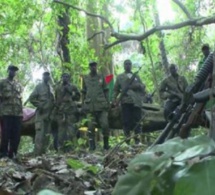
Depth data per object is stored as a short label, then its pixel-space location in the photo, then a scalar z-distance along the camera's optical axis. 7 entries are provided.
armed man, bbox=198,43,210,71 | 8.95
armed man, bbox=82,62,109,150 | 10.12
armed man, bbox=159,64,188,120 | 9.62
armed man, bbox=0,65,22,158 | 8.89
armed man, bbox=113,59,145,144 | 10.18
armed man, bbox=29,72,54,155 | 10.07
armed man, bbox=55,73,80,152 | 10.35
